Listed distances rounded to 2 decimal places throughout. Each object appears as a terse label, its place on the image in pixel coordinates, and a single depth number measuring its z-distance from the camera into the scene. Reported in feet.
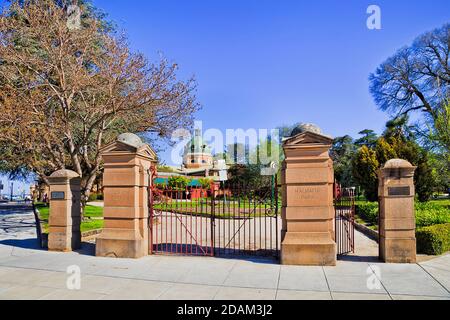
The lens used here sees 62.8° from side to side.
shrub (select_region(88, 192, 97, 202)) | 153.84
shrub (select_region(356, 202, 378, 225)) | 56.49
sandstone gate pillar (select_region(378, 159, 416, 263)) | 28.68
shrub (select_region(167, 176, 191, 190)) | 128.44
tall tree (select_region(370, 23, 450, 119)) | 118.62
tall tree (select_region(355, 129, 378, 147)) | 187.85
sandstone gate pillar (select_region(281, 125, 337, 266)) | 28.25
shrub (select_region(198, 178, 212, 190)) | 152.86
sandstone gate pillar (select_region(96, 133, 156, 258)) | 32.27
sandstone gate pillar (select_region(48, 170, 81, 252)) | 35.27
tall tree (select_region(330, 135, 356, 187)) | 156.67
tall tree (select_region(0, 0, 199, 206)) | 48.03
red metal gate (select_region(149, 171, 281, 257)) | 32.76
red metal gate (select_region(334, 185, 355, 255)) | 32.58
